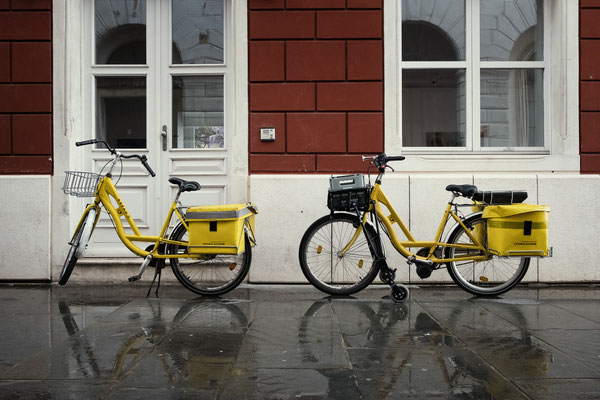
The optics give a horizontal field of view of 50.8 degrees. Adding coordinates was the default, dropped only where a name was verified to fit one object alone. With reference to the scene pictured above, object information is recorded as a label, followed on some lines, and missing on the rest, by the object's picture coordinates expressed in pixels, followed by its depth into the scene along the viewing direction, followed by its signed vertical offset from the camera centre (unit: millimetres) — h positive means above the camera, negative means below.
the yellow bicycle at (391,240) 5707 -540
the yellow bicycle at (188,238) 5637 -504
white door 7109 +982
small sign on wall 6816 +525
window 7125 +1226
